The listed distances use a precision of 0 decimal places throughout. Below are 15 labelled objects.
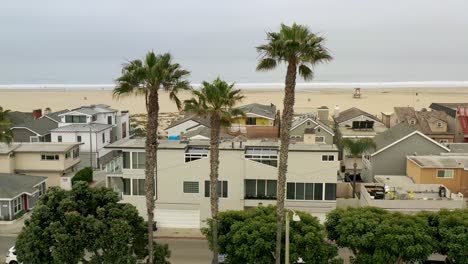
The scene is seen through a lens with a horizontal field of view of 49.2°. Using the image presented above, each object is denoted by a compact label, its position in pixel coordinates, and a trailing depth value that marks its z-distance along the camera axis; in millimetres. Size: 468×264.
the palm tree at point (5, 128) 36031
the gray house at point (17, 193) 41000
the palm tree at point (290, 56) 21797
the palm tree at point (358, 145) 47594
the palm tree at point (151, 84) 23688
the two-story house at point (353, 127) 55562
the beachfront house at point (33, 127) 60219
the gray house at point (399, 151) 48844
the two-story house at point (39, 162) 48156
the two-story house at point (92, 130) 58600
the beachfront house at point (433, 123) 61031
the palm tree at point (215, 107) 24994
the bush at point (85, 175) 48312
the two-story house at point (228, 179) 38406
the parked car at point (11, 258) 30828
